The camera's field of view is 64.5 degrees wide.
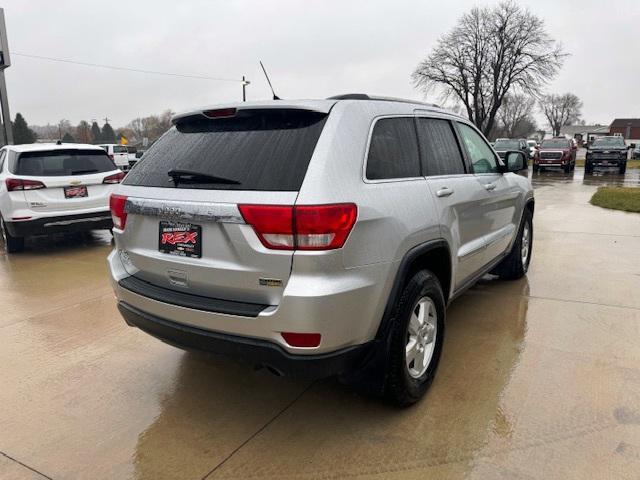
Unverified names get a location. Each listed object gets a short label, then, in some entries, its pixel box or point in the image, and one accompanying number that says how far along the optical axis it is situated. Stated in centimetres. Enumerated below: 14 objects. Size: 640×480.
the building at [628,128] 10788
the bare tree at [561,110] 11544
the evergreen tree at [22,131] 6322
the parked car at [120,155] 2713
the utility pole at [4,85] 1408
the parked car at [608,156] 2358
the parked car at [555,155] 2386
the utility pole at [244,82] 2376
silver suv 232
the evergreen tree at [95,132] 8594
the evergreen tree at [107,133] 8518
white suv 695
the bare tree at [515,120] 8706
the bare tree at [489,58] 4309
